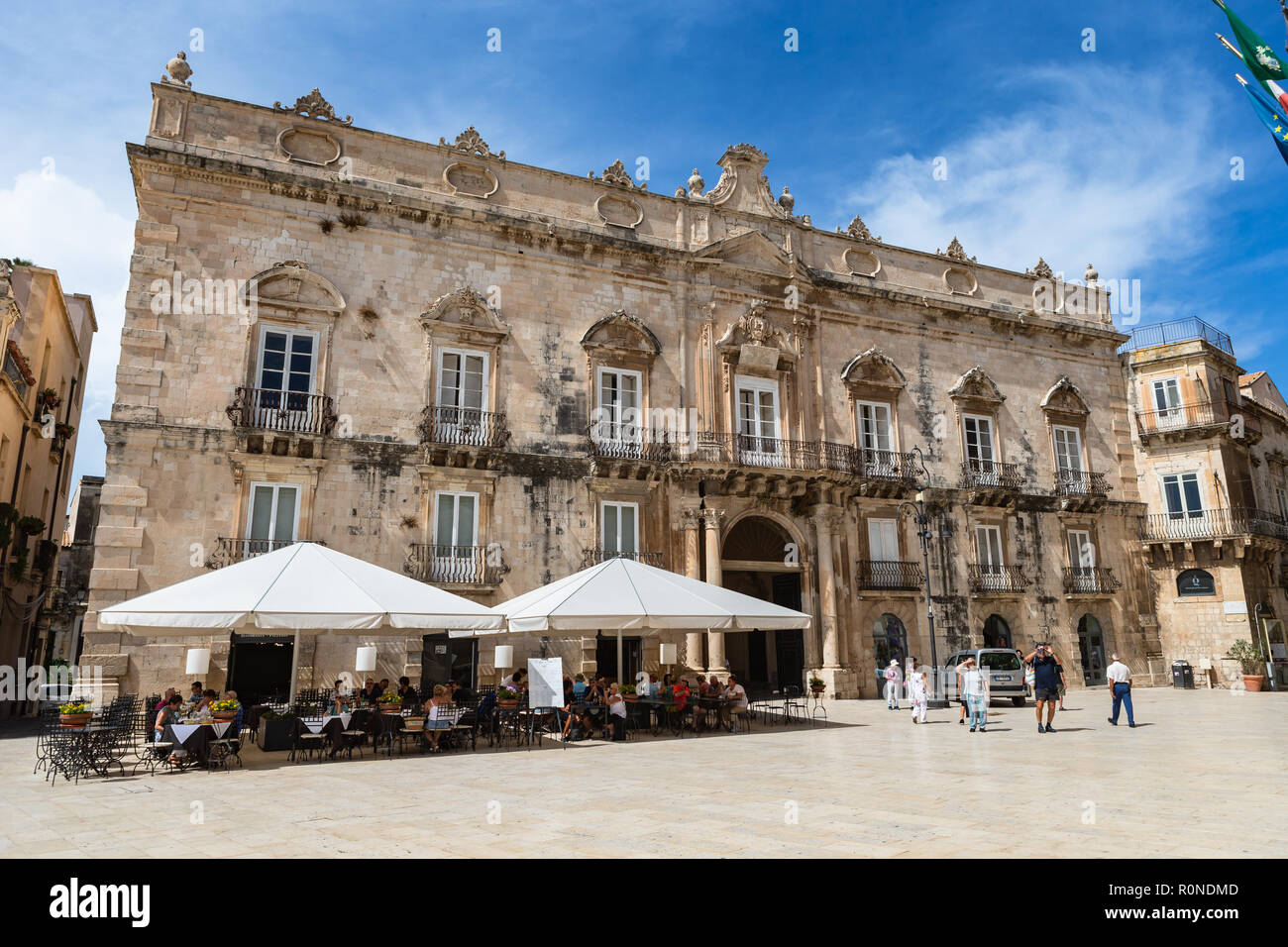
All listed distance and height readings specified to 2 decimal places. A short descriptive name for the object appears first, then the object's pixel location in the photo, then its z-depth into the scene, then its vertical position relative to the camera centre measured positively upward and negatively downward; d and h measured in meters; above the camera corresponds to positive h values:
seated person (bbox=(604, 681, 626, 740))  15.15 -1.15
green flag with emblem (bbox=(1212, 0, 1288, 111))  15.09 +10.49
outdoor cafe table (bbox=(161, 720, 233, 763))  11.07 -1.02
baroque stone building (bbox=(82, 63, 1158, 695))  18.83 +6.65
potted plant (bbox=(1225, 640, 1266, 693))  29.55 -0.49
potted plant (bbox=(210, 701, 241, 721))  11.66 -0.73
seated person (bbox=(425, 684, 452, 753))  13.31 -1.02
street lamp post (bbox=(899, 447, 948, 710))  22.94 +3.59
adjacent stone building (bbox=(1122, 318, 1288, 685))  32.44 +5.63
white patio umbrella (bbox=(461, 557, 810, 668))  13.87 +0.79
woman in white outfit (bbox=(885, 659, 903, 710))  20.97 -0.86
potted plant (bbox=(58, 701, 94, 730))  10.48 -0.69
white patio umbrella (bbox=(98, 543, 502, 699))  11.34 +0.76
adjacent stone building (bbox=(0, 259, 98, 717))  21.72 +6.48
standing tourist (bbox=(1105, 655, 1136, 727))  15.81 -0.69
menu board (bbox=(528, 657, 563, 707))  13.60 -0.47
